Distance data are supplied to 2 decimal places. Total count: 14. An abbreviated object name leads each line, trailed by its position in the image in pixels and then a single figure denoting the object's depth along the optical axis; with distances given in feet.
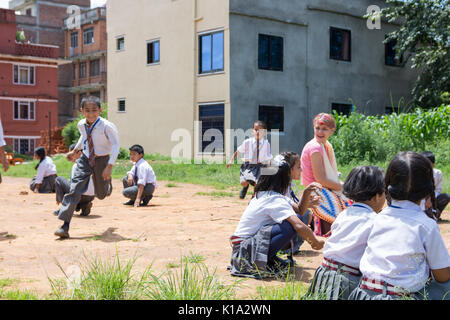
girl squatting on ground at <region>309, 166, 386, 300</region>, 12.10
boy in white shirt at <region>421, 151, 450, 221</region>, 27.49
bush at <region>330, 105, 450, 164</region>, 64.03
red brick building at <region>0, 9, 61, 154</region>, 131.44
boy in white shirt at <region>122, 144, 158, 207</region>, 35.24
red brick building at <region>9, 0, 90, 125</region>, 170.60
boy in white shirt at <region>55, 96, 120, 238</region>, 24.18
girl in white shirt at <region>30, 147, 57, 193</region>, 43.65
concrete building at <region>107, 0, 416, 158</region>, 75.41
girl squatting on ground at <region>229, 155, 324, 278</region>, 16.02
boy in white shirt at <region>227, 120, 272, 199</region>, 37.62
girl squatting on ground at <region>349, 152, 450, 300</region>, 10.62
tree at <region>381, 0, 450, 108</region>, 74.68
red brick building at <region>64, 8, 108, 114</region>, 158.81
